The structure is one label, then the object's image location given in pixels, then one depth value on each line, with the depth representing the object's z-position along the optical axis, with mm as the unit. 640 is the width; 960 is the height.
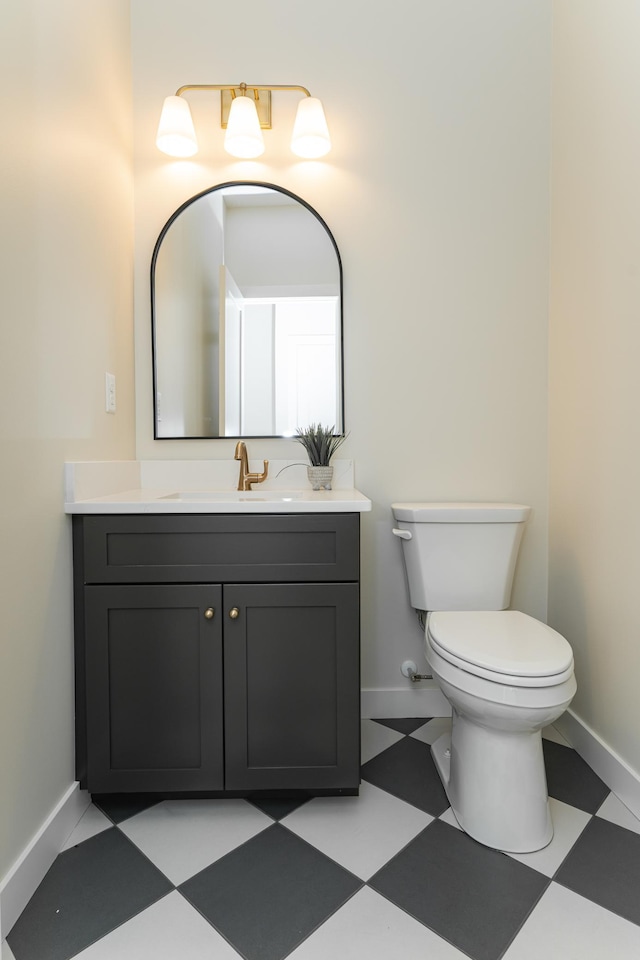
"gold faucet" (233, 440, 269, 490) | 1770
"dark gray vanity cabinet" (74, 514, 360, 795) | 1306
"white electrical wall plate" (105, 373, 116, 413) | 1603
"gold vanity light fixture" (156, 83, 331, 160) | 1706
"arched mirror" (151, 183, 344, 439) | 1831
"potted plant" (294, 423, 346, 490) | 1740
